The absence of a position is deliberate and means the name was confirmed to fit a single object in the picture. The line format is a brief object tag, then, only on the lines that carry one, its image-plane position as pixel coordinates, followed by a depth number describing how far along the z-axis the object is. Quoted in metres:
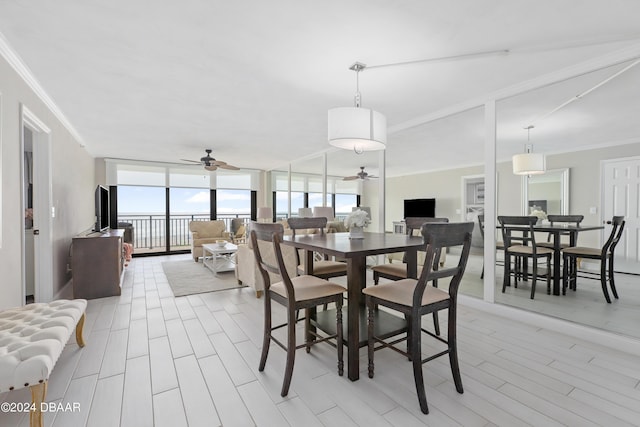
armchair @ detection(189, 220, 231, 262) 6.45
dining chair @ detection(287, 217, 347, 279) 2.57
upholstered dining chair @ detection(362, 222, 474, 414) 1.58
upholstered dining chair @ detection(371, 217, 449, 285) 2.48
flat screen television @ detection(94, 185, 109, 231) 4.72
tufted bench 1.34
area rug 4.08
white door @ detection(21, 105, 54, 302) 3.33
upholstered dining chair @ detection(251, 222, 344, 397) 1.78
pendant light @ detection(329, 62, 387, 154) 2.36
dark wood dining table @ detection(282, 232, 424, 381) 1.87
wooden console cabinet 3.72
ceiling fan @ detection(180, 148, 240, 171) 5.69
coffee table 5.11
